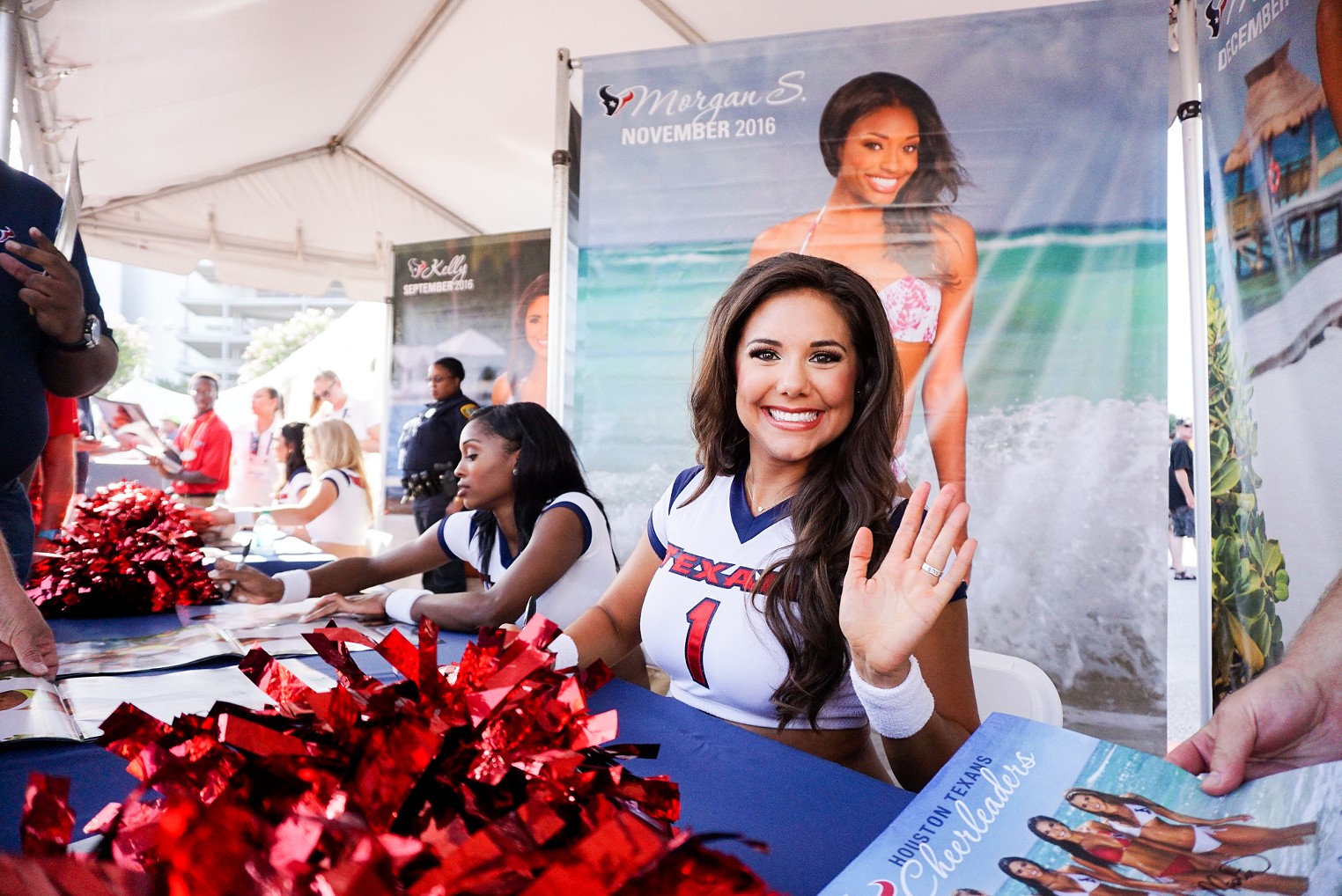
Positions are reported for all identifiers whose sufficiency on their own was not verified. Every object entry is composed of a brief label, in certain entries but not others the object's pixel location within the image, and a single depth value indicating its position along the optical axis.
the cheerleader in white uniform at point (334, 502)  4.41
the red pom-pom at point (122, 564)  1.81
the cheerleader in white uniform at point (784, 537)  1.33
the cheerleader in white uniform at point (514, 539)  2.18
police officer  5.09
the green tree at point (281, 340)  32.78
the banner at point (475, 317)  5.48
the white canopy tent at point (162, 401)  19.33
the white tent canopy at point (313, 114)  3.67
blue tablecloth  0.74
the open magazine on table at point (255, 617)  1.79
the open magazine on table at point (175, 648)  1.38
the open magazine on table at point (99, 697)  1.01
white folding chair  1.47
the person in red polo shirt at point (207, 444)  5.52
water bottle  3.03
